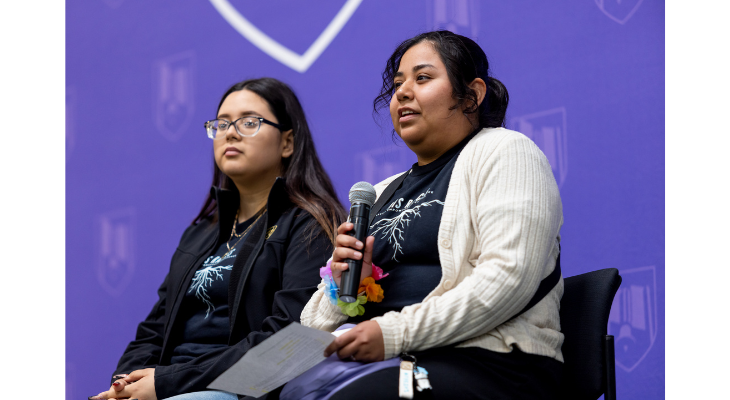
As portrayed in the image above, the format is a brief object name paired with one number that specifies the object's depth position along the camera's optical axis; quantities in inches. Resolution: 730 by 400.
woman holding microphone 149.4
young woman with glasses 166.3
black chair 153.7
